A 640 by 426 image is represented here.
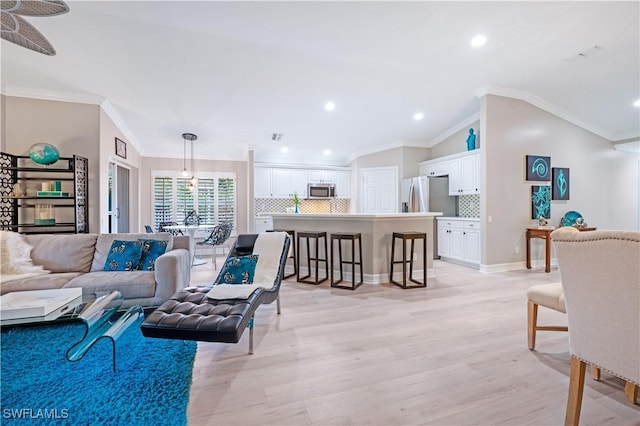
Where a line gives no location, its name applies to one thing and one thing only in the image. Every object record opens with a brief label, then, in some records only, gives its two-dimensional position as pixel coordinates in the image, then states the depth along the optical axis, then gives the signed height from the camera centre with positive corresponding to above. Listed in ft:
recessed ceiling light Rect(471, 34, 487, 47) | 12.53 +7.33
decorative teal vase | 19.26 +4.59
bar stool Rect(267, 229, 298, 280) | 16.53 -2.24
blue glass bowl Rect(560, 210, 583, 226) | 19.24 -0.39
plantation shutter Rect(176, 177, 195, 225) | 25.40 +1.14
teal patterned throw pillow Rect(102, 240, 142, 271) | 10.97 -1.63
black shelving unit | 13.96 +0.81
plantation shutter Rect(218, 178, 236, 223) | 26.27 +1.17
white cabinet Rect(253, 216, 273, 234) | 24.92 -0.99
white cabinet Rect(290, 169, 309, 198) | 26.71 +2.80
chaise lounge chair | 6.60 -2.41
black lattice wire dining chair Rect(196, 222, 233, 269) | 19.92 -1.61
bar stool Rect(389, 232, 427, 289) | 14.03 -2.08
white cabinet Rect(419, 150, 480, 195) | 18.67 +2.82
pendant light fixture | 21.86 +4.46
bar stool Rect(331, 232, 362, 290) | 14.05 -1.83
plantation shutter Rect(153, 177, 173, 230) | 24.85 +1.03
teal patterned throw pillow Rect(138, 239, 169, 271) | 11.18 -1.53
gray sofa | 9.75 -2.15
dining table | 20.22 -1.24
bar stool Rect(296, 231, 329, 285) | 15.20 -2.40
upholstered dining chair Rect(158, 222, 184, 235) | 21.00 -1.26
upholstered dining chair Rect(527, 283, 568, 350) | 7.45 -2.32
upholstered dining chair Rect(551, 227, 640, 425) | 4.22 -1.38
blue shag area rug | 5.49 -3.68
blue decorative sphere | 13.69 +2.71
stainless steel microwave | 26.91 +2.01
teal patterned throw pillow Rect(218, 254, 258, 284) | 10.04 -2.00
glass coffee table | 6.55 -2.35
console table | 17.47 -1.72
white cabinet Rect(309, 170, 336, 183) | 27.25 +3.33
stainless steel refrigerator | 21.08 +1.06
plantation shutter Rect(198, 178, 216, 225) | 25.82 +1.03
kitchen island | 15.01 -0.91
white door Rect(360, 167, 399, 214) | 24.40 +1.87
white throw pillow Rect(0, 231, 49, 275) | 10.17 -1.52
